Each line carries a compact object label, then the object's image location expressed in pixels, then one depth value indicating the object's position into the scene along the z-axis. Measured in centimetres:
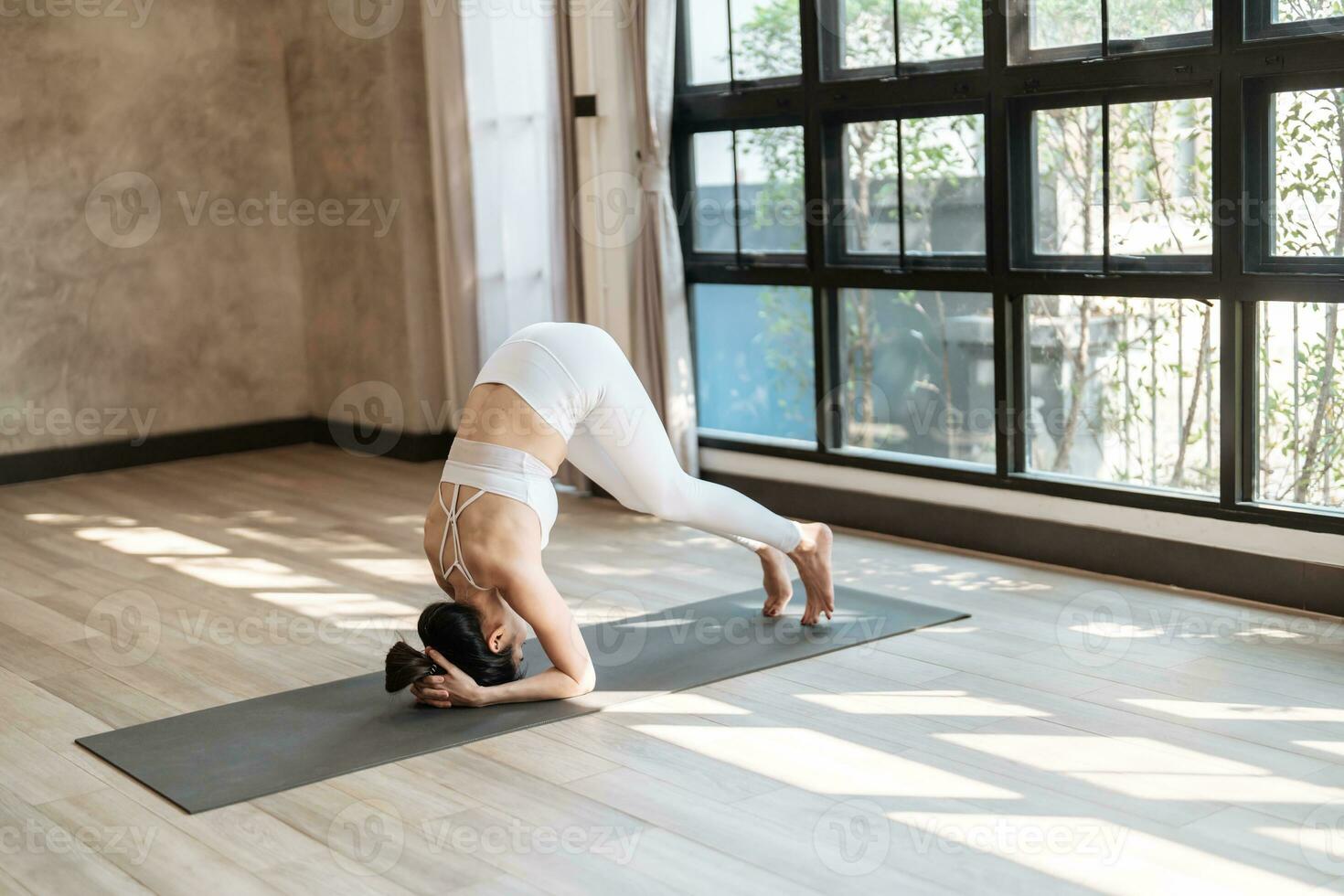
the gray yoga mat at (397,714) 316
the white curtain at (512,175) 598
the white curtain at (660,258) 546
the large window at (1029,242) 400
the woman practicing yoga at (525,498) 334
